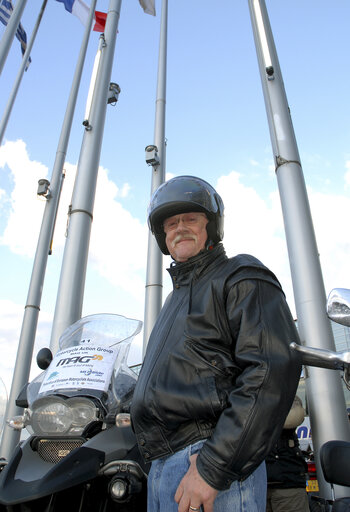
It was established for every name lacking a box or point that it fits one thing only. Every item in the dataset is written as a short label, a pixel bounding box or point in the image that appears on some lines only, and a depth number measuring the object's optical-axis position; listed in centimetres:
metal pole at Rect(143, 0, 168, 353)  836
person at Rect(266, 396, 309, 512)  355
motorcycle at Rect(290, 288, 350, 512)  122
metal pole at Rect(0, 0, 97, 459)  844
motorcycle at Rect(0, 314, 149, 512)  173
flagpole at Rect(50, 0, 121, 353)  550
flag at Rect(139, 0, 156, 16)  1189
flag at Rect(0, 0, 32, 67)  999
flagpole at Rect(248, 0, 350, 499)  371
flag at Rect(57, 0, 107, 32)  1206
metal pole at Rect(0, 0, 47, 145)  1148
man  132
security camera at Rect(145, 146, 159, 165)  913
